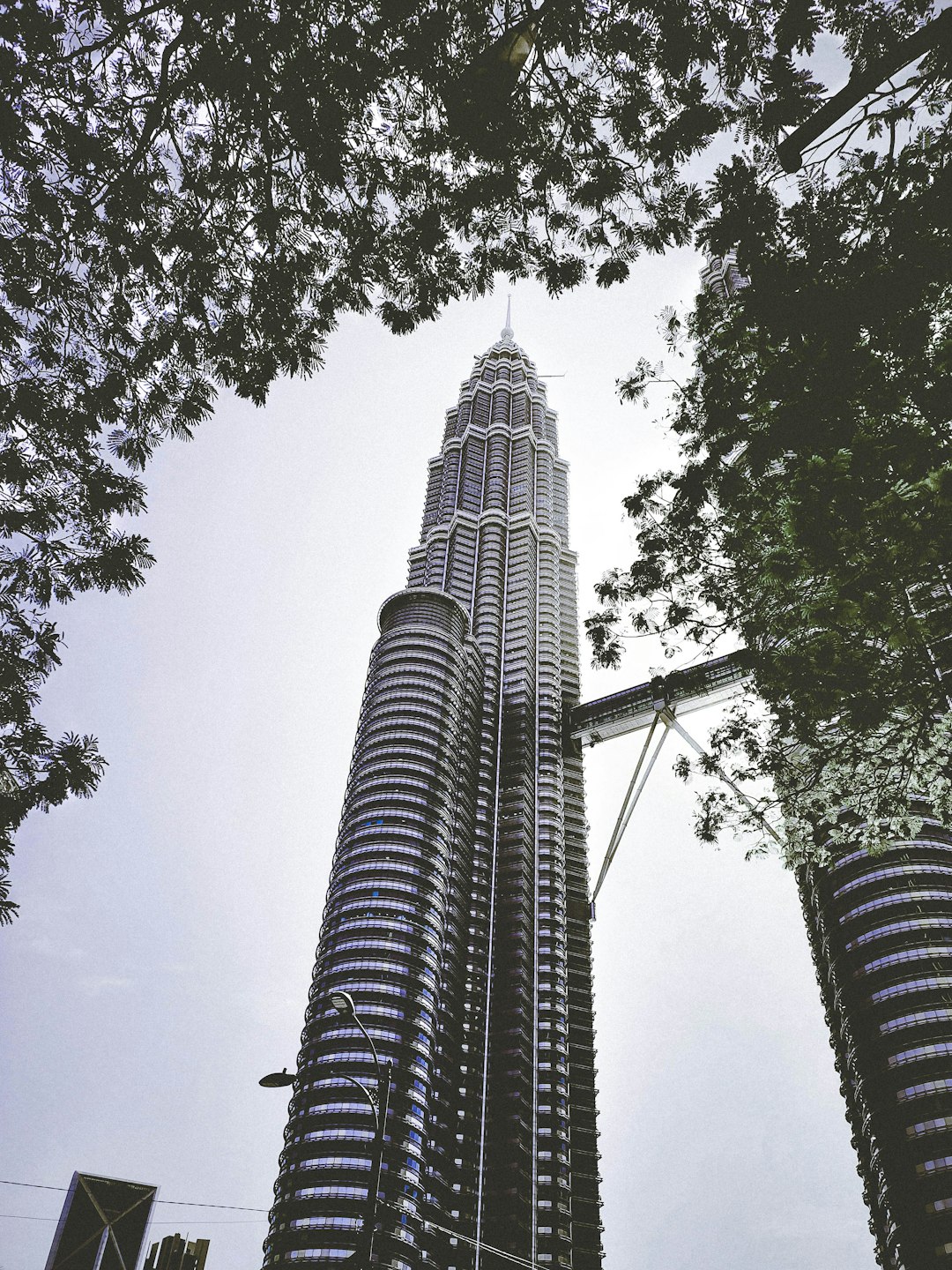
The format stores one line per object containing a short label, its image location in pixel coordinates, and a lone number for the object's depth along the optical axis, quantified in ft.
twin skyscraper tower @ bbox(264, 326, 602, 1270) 234.99
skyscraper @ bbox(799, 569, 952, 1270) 215.31
